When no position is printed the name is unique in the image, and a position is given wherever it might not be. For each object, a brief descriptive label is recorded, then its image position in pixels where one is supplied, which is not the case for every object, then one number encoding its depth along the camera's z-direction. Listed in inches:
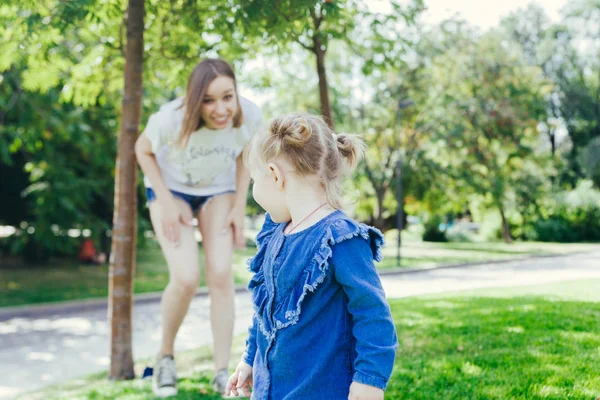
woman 149.5
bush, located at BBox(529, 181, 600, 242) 1298.0
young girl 75.6
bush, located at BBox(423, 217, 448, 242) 1402.6
